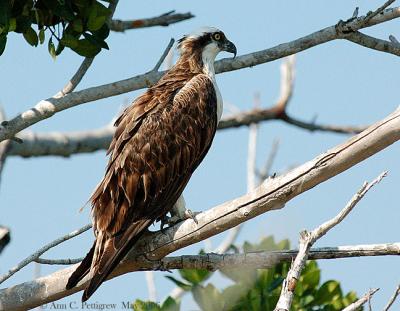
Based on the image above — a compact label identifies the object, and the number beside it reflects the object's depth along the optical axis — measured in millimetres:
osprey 12805
